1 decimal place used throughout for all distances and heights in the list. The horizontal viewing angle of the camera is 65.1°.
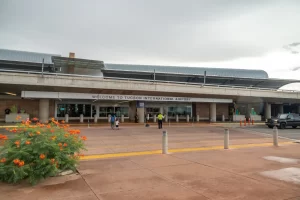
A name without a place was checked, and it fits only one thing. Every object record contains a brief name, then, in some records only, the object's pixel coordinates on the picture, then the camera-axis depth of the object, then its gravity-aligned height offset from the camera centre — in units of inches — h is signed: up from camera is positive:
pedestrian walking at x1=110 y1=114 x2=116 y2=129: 839.1 -31.3
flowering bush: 232.1 -44.8
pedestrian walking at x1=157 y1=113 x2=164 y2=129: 900.1 -36.3
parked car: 1013.2 -37.5
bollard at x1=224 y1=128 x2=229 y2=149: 464.6 -53.7
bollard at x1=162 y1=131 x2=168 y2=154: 401.9 -57.3
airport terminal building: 1035.3 +99.6
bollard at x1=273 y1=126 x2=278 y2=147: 516.1 -54.6
